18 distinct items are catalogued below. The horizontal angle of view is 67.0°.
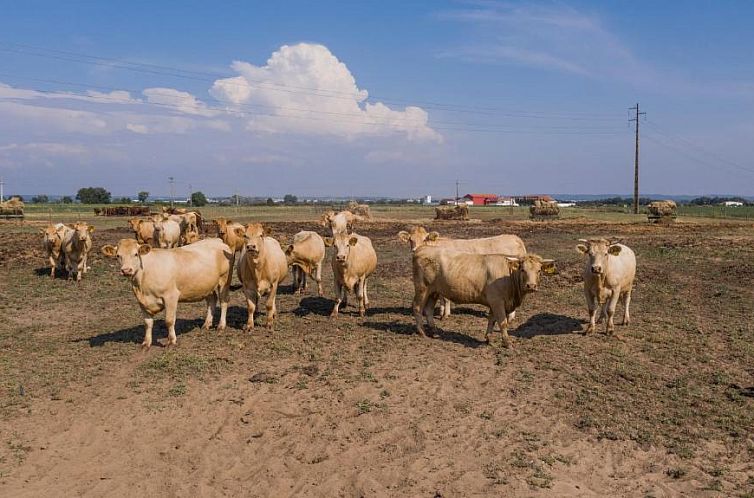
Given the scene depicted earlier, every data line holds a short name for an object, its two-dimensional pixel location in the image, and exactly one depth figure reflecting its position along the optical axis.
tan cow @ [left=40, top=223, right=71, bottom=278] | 18.70
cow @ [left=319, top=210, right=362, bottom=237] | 19.60
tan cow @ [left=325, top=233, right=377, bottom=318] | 12.23
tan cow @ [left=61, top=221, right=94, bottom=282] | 18.00
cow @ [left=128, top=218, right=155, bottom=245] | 23.00
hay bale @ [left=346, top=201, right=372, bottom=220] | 54.22
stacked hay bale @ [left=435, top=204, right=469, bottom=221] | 52.94
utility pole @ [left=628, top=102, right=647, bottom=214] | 54.78
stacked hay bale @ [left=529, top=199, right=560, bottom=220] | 54.28
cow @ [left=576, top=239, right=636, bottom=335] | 10.75
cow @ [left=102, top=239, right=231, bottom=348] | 9.94
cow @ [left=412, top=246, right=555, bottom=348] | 10.20
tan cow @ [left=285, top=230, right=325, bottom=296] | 14.77
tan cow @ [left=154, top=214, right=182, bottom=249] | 20.69
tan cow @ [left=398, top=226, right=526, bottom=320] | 13.30
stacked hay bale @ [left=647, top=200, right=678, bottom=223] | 44.84
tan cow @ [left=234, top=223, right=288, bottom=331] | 11.45
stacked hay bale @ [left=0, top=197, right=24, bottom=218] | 46.06
